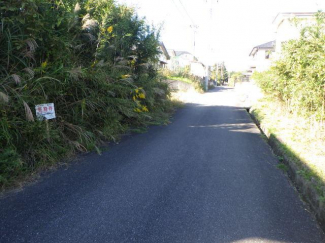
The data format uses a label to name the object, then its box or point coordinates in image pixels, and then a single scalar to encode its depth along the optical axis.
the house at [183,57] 57.27
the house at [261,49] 41.50
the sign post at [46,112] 4.77
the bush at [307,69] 5.93
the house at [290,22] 7.16
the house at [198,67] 65.12
